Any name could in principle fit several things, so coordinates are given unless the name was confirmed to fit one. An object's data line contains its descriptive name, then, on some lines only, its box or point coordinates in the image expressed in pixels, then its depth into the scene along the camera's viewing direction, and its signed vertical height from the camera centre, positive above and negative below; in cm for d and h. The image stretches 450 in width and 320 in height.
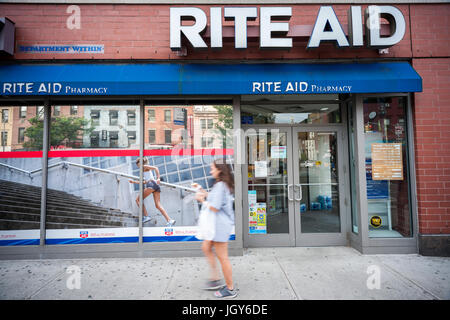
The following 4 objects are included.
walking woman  324 -58
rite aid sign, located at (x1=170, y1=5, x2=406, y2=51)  475 +274
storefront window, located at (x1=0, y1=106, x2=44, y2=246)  493 -6
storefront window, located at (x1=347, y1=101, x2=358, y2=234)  530 +14
